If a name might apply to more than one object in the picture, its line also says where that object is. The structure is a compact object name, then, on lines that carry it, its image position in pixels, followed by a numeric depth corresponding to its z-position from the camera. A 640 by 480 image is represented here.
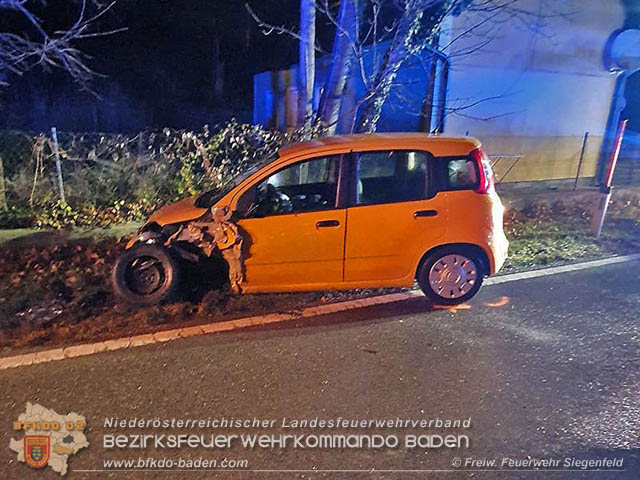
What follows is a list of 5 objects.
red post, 7.34
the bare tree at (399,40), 8.74
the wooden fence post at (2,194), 7.05
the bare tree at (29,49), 7.87
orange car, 4.77
